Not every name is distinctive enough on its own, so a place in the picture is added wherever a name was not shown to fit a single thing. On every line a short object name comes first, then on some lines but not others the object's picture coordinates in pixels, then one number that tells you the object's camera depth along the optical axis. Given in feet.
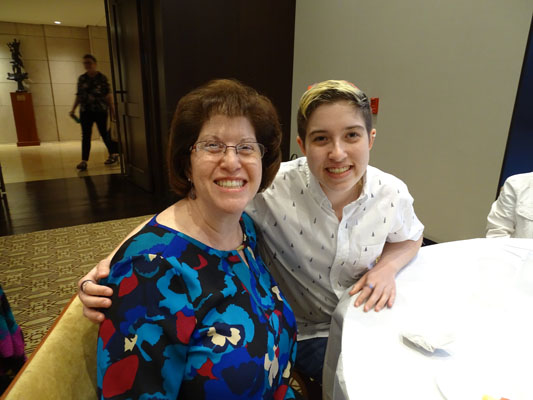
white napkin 2.67
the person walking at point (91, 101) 18.97
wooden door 15.06
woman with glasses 2.45
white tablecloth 2.40
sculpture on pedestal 30.55
